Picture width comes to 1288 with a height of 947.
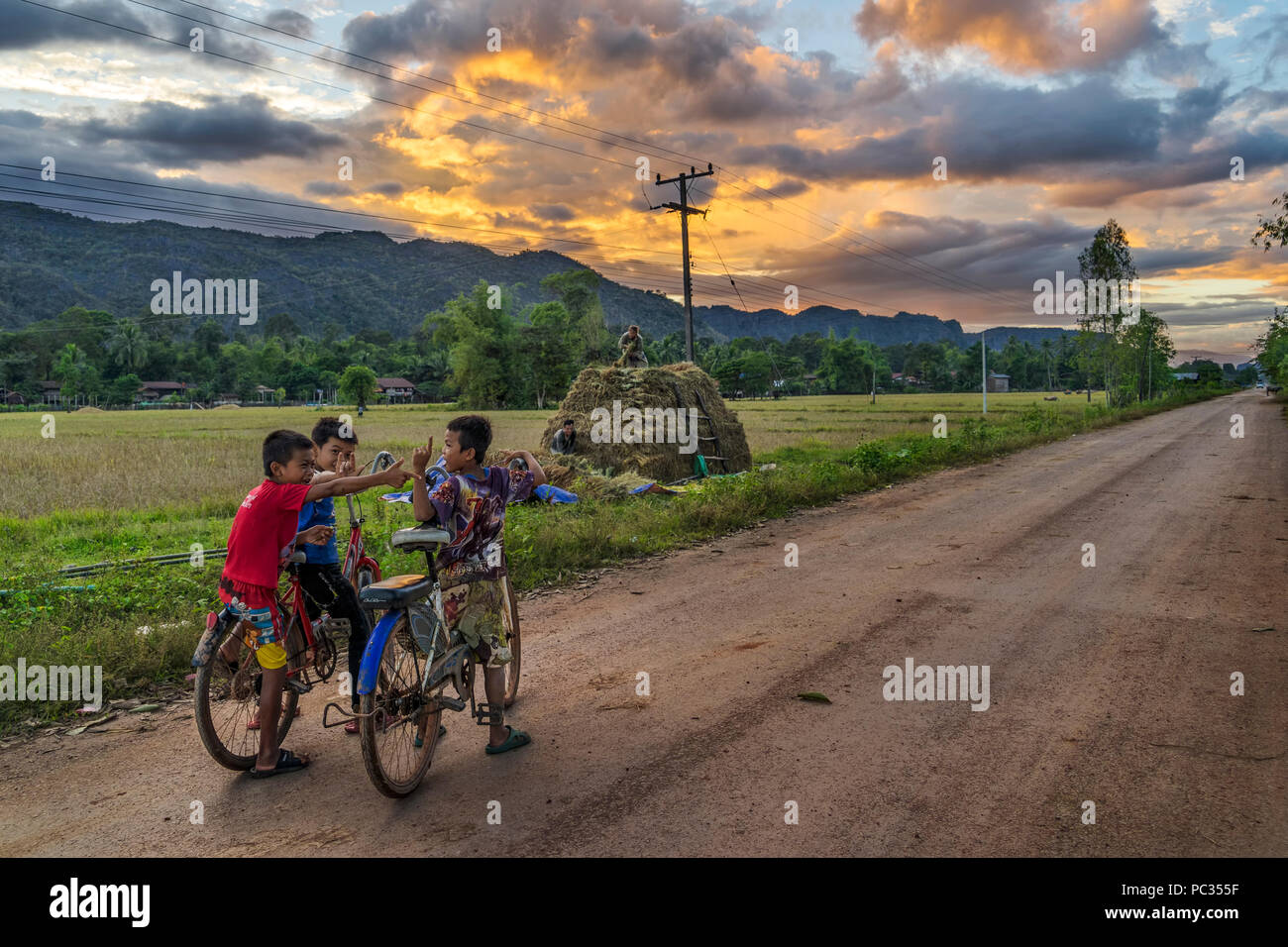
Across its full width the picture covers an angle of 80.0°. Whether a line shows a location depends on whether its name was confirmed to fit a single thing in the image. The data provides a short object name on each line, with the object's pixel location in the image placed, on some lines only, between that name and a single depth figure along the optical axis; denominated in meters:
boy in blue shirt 4.15
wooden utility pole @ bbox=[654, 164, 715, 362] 24.40
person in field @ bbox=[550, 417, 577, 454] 15.35
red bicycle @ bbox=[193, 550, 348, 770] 3.84
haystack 15.29
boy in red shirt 3.69
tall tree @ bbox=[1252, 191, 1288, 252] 14.92
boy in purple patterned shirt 3.98
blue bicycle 3.42
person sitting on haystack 16.74
